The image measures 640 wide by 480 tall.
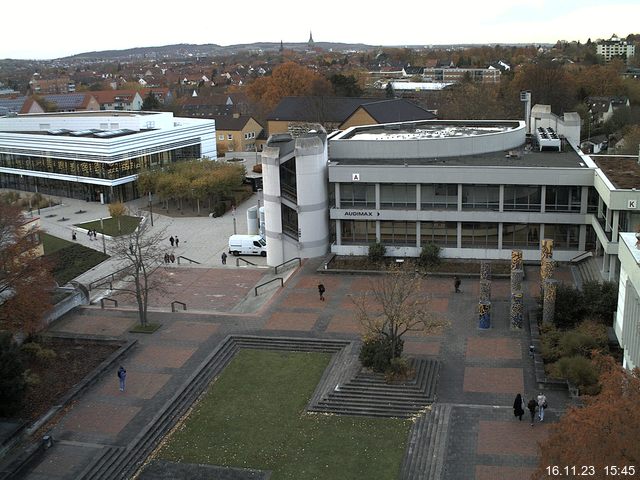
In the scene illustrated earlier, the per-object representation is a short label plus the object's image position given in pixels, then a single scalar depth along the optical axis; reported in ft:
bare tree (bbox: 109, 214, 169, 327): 113.19
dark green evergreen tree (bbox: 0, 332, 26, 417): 82.33
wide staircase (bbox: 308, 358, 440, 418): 85.71
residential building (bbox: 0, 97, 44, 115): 429.79
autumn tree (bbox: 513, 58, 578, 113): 317.63
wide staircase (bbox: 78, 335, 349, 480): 76.33
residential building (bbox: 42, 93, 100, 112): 471.21
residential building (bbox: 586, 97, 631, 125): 304.09
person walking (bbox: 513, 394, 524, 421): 79.83
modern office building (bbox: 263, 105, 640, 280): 134.72
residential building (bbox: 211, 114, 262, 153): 328.08
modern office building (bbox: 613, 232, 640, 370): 75.20
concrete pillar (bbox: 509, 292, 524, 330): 104.68
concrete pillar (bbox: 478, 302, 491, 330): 106.11
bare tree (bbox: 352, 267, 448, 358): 91.71
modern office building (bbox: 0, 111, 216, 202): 231.09
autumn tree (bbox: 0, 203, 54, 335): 97.76
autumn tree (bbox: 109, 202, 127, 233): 197.26
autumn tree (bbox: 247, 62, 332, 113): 382.30
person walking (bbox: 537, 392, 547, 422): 79.61
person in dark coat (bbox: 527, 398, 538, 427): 79.36
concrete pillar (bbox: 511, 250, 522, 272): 110.42
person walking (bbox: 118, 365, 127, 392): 92.12
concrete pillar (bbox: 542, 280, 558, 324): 102.22
